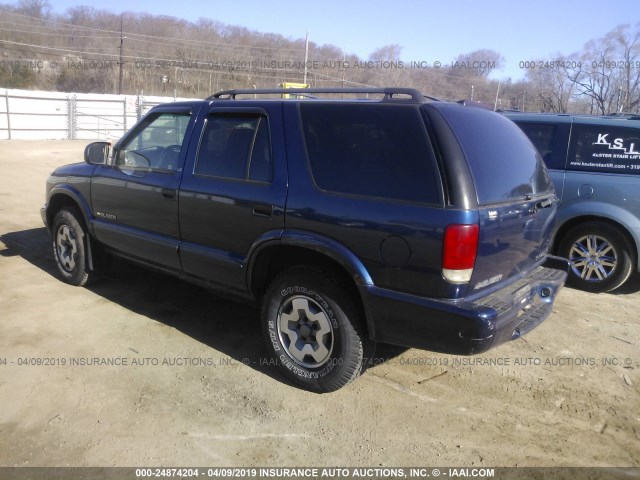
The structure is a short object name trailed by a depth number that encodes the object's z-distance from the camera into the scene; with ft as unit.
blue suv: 9.24
